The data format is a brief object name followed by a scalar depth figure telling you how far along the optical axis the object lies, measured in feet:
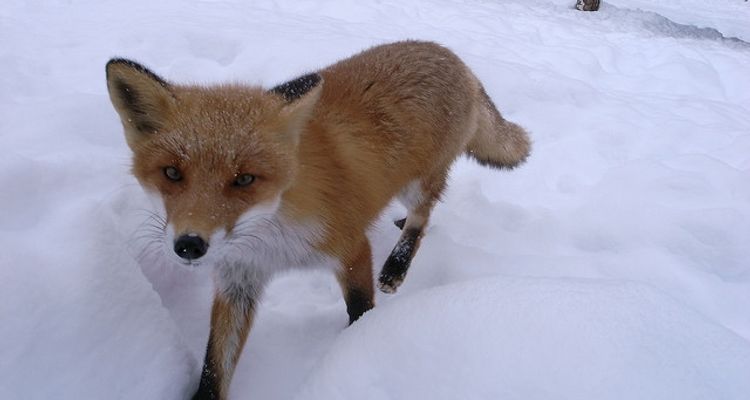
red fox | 1.65
